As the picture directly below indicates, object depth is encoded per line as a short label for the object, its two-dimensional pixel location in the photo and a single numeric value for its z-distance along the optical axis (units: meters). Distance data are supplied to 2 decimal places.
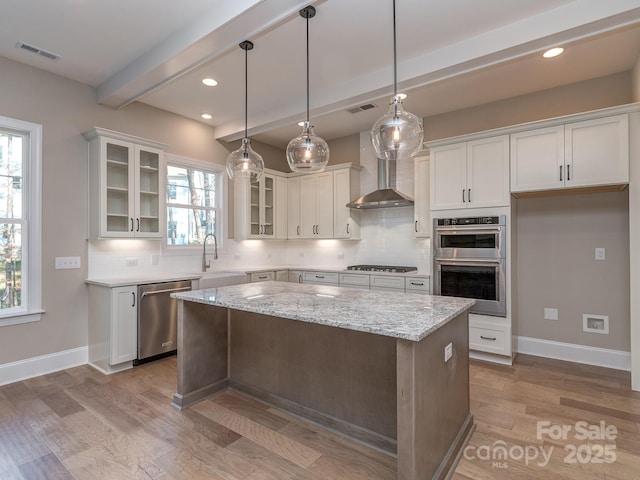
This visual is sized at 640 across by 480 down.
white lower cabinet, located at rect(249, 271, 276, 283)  4.99
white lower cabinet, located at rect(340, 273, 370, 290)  4.66
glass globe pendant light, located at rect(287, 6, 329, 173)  2.51
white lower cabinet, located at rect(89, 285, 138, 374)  3.43
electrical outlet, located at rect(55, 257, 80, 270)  3.58
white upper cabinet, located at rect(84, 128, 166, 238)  3.67
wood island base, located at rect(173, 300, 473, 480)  1.69
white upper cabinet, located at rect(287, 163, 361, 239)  5.26
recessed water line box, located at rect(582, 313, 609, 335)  3.56
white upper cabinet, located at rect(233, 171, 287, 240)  5.30
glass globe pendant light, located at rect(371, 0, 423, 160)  2.13
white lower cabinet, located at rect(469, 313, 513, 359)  3.62
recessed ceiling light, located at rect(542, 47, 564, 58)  2.90
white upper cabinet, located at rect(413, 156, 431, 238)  4.45
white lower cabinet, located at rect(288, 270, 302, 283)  5.40
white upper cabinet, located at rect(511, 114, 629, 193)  3.13
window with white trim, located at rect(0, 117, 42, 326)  3.37
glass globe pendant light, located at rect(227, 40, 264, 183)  2.83
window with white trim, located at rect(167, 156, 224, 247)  4.65
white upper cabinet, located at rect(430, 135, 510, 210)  3.68
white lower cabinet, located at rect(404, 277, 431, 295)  4.19
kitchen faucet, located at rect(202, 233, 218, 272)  4.91
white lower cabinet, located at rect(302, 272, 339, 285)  4.97
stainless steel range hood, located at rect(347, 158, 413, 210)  4.58
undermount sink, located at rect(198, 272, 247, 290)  4.23
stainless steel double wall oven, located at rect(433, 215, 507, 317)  3.65
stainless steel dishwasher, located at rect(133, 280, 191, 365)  3.62
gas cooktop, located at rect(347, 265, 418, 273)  4.60
